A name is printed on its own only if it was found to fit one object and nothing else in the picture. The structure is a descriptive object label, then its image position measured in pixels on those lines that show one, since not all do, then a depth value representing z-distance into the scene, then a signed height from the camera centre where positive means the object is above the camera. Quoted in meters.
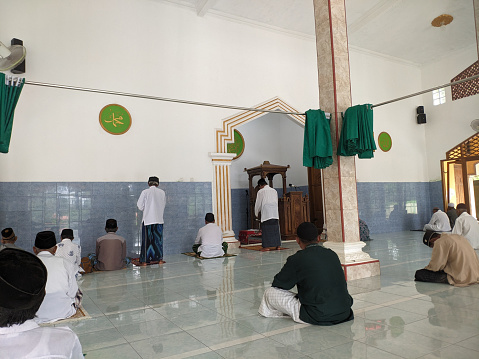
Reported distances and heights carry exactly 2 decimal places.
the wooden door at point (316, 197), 9.55 +0.03
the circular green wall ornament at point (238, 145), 9.85 +1.56
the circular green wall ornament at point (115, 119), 6.54 +1.60
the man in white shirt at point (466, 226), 5.61 -0.52
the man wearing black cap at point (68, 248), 4.42 -0.48
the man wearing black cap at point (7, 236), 5.05 -0.33
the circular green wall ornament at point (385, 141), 10.23 +1.53
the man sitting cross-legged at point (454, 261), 3.76 -0.72
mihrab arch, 7.52 +0.53
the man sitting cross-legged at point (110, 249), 5.48 -0.63
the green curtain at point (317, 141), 4.31 +0.68
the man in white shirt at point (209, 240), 6.25 -0.65
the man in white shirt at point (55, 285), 2.93 -0.62
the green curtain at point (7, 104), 3.06 +0.92
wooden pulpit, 8.56 -0.11
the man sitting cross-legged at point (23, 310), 1.13 -0.32
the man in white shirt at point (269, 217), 7.12 -0.32
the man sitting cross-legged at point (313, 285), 2.72 -0.65
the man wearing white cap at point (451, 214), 8.54 -0.50
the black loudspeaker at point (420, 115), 10.80 +2.34
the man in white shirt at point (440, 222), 7.54 -0.60
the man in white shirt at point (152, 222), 6.08 -0.27
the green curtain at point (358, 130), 4.22 +0.77
